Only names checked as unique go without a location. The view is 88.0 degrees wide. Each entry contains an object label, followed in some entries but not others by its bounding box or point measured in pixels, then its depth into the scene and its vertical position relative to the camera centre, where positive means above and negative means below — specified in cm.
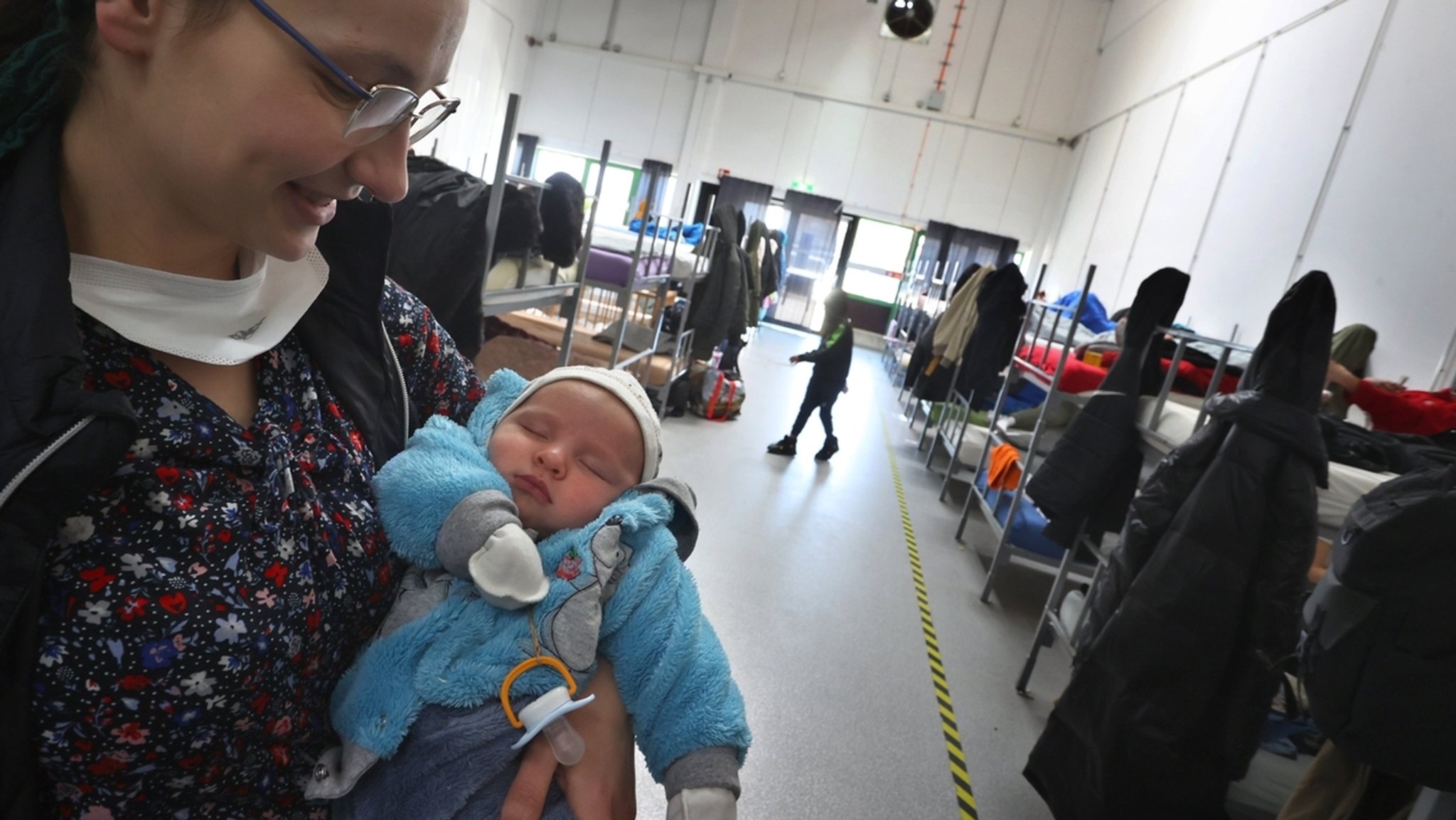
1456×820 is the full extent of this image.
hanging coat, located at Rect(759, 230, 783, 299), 857 +5
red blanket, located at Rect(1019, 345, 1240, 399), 345 -8
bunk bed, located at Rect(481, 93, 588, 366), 310 -35
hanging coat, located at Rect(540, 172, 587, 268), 388 +1
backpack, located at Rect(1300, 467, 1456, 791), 156 -42
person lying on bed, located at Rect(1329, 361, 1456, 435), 310 +10
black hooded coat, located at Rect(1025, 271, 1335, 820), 204 -59
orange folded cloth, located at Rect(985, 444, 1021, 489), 430 -75
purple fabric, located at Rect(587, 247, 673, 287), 573 -24
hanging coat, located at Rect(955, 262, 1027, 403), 558 +1
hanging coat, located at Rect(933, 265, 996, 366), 625 -1
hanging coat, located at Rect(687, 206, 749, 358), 652 -30
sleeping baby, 90 -53
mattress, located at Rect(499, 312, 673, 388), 613 -94
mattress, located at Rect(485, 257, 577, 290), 364 -31
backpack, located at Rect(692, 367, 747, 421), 673 -115
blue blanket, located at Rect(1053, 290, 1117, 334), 650 +32
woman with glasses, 62 -23
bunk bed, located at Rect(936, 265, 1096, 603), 390 -98
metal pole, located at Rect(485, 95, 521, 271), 306 +8
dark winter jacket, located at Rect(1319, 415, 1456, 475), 231 -6
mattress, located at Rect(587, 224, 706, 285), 581 -8
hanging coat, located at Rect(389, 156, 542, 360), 298 -22
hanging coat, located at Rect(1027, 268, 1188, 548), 297 -35
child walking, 620 -64
